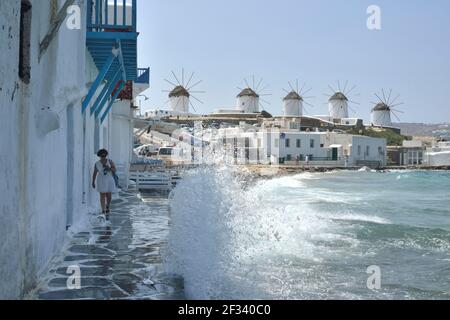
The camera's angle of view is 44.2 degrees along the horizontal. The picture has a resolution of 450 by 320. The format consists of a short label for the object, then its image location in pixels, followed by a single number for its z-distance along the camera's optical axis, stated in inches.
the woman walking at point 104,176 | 407.2
